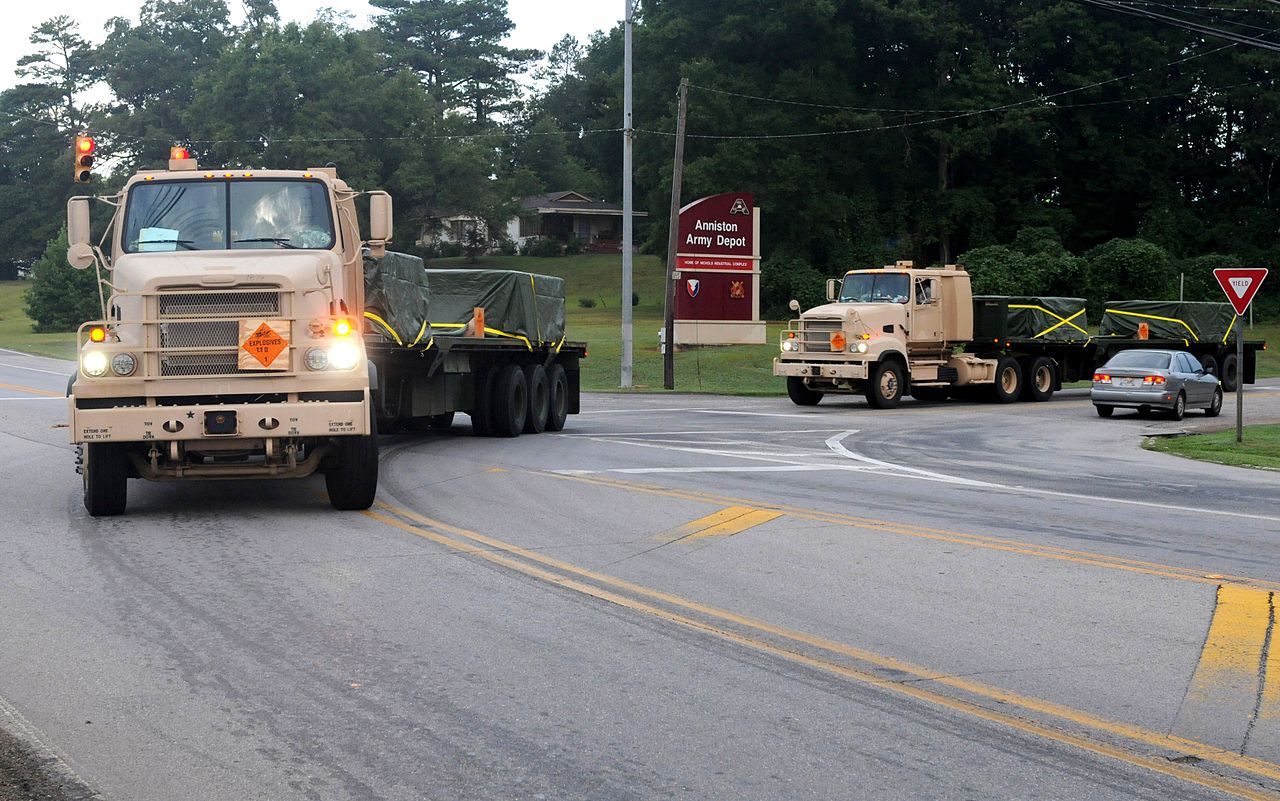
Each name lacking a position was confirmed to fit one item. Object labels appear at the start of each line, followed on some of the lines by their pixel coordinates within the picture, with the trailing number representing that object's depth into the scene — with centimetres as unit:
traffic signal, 1889
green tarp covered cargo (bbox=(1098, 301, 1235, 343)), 3744
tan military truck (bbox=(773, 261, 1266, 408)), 3056
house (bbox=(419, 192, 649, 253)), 10162
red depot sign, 4272
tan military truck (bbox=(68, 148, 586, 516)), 1160
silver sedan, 2770
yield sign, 2289
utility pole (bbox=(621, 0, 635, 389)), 3609
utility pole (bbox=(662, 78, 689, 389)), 3656
